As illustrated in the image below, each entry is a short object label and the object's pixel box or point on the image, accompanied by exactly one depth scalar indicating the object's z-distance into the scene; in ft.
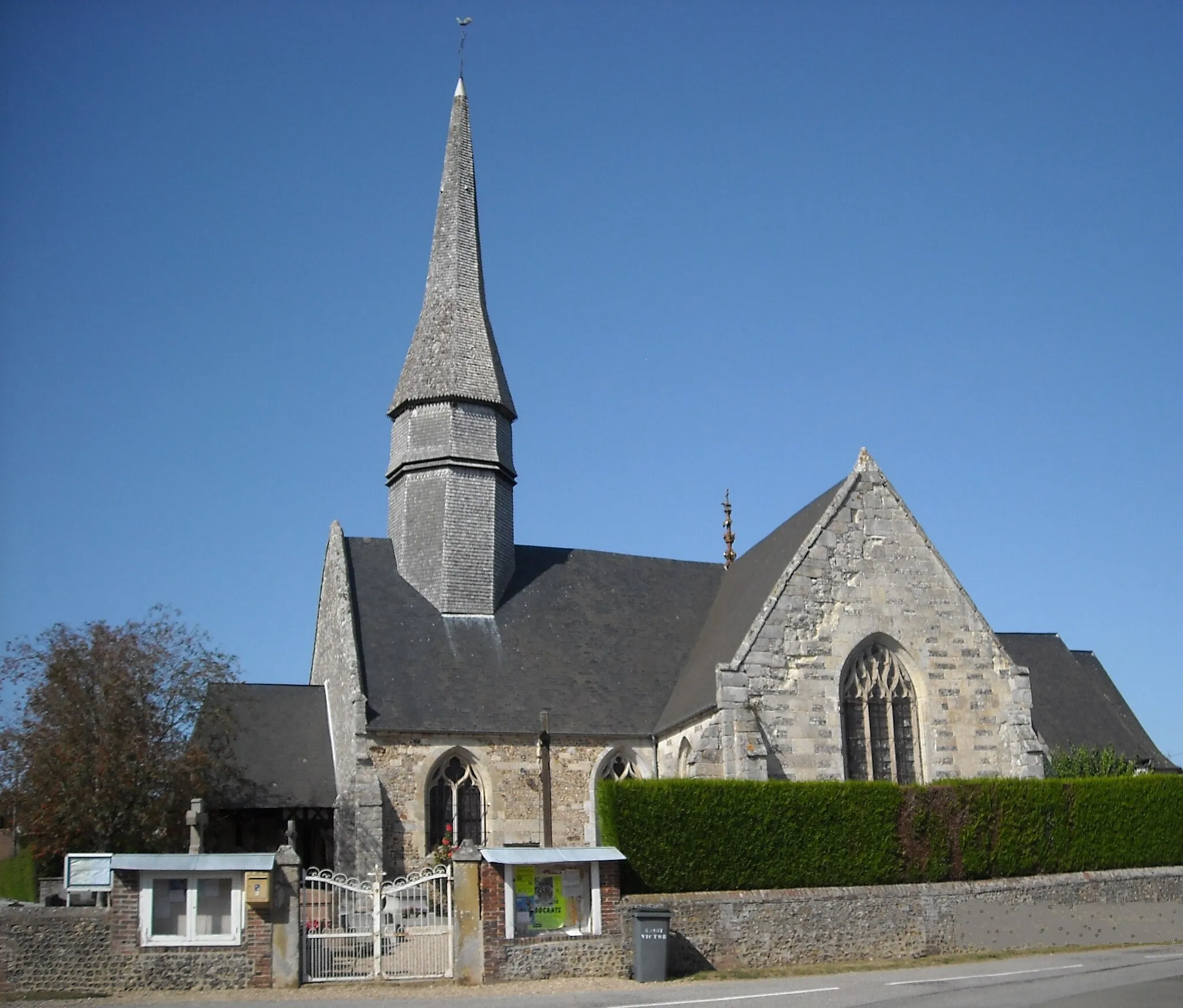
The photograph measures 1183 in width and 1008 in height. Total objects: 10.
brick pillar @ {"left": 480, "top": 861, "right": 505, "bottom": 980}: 48.70
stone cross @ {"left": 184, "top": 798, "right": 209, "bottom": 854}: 62.95
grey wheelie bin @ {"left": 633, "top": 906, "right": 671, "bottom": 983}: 49.83
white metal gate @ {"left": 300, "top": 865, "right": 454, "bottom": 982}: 48.55
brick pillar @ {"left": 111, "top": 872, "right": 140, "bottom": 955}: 46.93
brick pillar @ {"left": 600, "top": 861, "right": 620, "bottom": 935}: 51.24
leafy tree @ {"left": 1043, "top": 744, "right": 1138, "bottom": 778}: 77.77
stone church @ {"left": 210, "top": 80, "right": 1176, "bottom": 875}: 69.56
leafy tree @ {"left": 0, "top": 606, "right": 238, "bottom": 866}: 64.13
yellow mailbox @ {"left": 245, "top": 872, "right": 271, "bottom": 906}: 46.78
